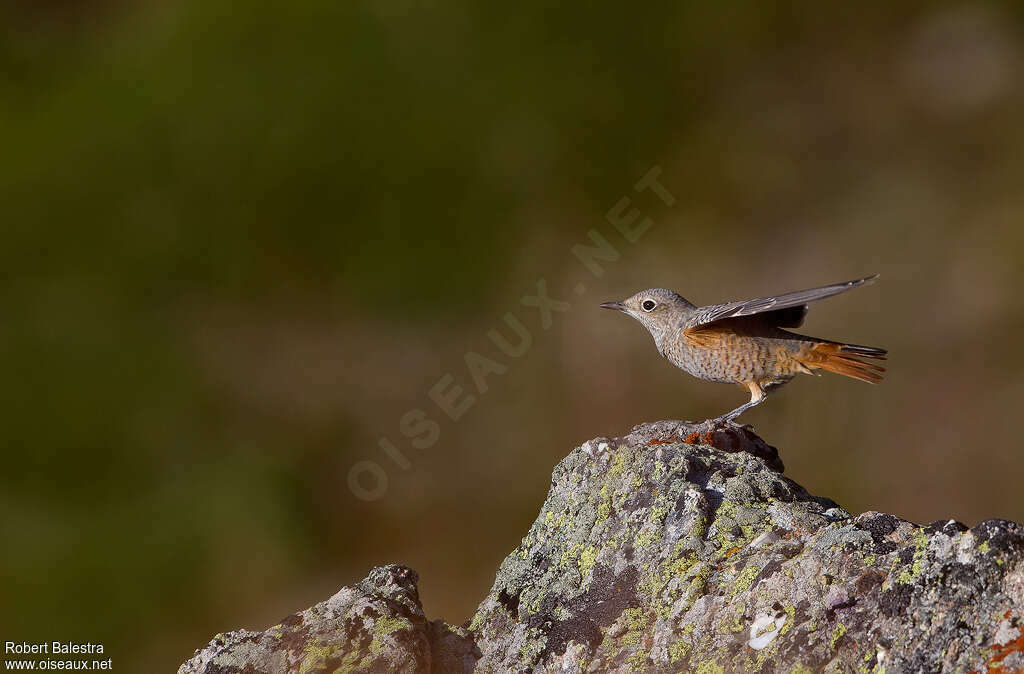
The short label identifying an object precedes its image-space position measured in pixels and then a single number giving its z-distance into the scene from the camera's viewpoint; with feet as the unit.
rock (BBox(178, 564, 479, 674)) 21.49
